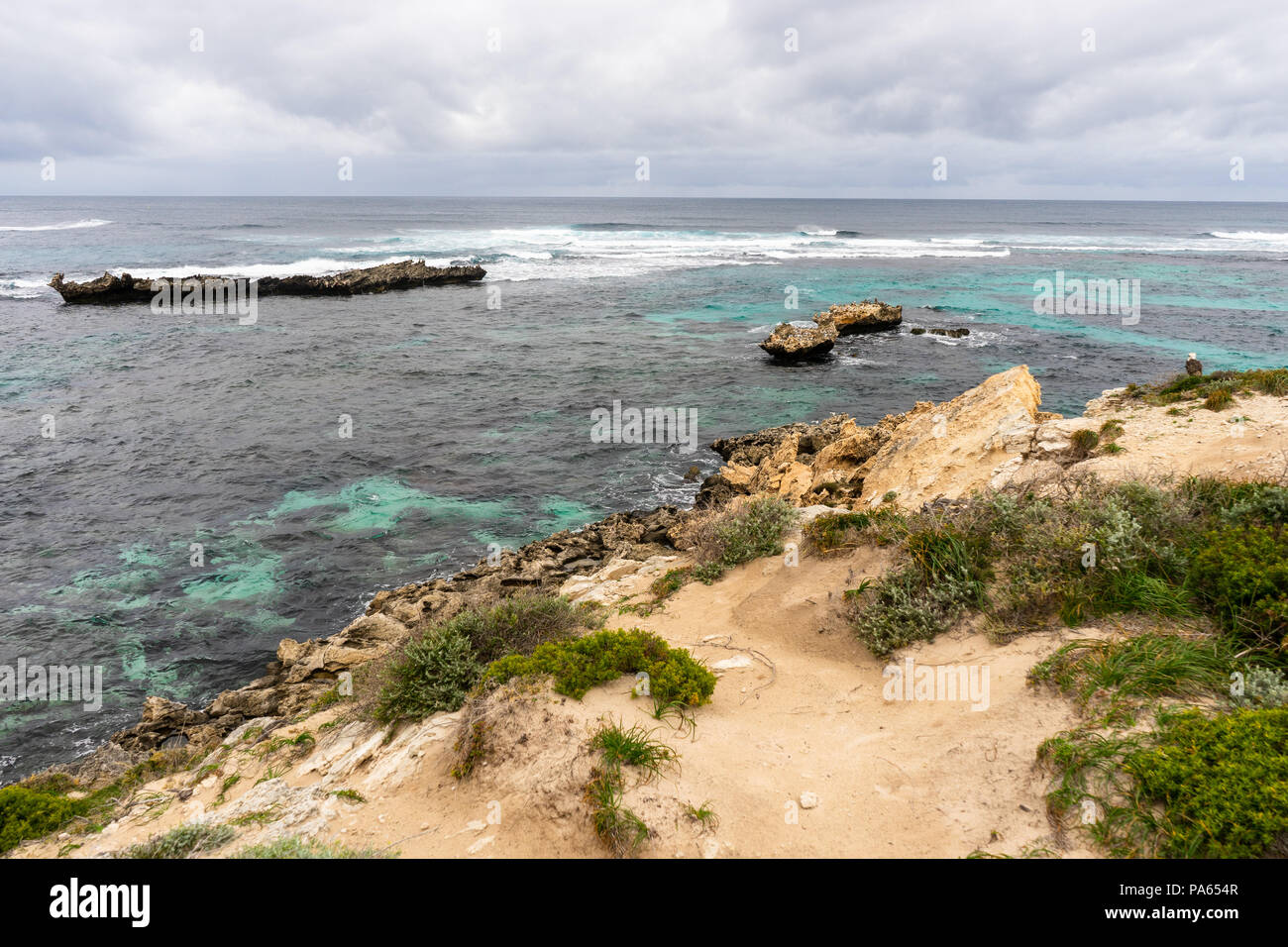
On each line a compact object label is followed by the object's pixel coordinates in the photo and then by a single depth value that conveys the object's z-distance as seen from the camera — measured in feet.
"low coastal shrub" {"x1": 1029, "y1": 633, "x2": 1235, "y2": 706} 16.71
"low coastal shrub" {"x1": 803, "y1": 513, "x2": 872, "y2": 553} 29.63
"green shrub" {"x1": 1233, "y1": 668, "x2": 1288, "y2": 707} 15.46
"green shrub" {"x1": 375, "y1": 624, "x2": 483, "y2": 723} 23.25
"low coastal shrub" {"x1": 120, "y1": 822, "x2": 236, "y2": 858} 17.34
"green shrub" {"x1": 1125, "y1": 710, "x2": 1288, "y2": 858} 12.42
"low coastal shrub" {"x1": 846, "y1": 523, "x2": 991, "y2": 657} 23.20
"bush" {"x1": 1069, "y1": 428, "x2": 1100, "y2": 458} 34.01
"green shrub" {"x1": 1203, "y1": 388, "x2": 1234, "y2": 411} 36.70
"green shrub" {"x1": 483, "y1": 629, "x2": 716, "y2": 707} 20.92
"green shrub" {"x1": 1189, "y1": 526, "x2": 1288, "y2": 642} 17.72
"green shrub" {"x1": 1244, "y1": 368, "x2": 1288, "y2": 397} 37.01
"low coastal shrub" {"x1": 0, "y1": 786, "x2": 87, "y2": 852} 20.38
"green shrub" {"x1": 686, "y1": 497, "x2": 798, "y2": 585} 33.19
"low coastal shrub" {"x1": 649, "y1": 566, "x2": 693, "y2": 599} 32.58
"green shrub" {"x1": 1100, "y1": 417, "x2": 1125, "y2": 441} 34.72
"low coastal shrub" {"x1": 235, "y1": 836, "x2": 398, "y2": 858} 16.31
